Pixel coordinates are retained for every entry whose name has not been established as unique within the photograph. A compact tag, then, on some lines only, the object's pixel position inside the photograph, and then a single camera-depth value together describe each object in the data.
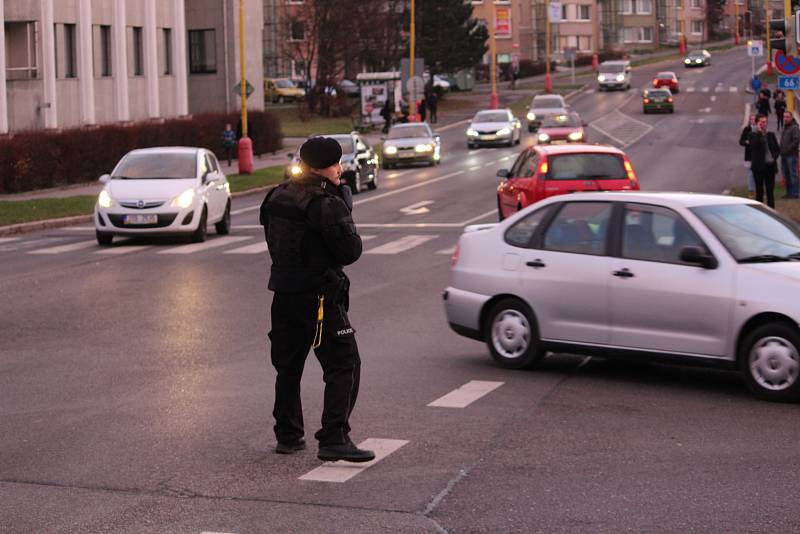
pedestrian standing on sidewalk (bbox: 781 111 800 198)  28.28
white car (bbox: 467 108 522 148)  58.25
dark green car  74.69
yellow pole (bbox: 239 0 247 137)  46.31
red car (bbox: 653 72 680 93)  90.38
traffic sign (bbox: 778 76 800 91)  28.61
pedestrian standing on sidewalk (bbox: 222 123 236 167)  49.00
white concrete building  49.00
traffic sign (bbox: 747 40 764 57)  74.38
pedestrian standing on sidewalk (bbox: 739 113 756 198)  27.92
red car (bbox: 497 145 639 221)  22.12
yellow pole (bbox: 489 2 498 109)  85.69
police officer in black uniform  8.05
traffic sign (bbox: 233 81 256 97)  46.62
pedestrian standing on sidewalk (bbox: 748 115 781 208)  27.12
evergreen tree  92.75
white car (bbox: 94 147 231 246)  24.22
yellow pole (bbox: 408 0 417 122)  70.90
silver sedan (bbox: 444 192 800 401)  10.36
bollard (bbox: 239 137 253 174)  44.00
